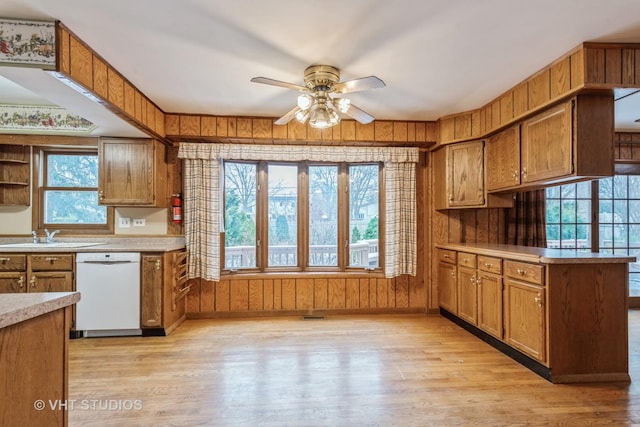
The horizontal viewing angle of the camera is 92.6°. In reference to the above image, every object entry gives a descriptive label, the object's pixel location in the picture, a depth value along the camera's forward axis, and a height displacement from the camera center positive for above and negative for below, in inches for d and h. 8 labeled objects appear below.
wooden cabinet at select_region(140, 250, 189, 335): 120.9 -29.7
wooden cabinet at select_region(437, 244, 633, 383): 87.9 -28.7
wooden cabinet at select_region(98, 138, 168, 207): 130.3 +20.3
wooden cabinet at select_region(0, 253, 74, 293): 115.9 -20.2
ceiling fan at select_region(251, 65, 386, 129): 88.7 +35.8
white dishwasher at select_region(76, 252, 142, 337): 118.1 -28.5
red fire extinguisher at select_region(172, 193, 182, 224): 140.5 +5.1
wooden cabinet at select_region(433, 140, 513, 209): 132.2 +17.6
